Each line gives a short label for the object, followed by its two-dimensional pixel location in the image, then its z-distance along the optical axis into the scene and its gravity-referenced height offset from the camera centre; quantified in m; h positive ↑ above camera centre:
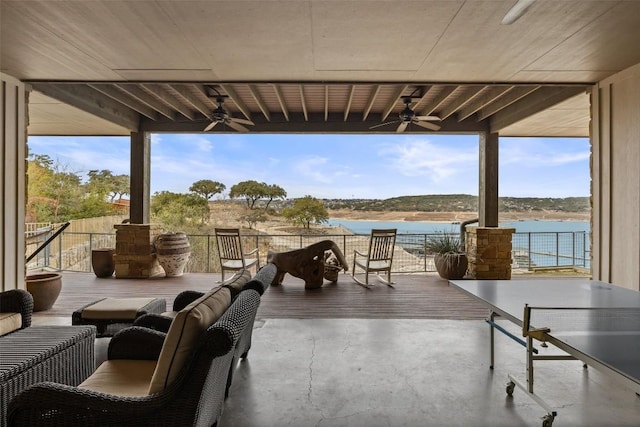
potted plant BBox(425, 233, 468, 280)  6.10 -0.77
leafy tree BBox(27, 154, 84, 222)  10.88 +0.62
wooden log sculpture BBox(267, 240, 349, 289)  5.42 -0.82
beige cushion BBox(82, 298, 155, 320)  2.82 -0.84
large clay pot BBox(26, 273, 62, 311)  4.01 -0.97
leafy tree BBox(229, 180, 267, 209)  13.38 +0.82
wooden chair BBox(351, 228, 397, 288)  5.53 -0.68
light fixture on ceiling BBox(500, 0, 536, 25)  2.19 +1.38
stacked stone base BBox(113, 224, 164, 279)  6.18 -0.76
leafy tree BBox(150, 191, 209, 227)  12.75 +0.07
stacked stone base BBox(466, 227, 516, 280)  6.15 -0.69
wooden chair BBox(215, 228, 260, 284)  5.38 -0.64
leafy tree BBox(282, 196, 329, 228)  11.37 +0.01
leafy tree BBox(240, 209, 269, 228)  13.05 -0.20
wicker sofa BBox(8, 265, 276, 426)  1.28 -0.71
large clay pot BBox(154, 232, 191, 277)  6.21 -0.76
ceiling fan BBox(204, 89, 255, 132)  5.16 +1.47
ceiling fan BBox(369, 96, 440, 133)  5.23 +1.52
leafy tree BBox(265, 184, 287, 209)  13.34 +0.78
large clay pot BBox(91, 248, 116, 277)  6.17 -0.95
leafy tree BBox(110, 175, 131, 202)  12.81 +0.90
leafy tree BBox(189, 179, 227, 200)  13.23 +0.94
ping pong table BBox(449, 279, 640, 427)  1.29 -0.54
